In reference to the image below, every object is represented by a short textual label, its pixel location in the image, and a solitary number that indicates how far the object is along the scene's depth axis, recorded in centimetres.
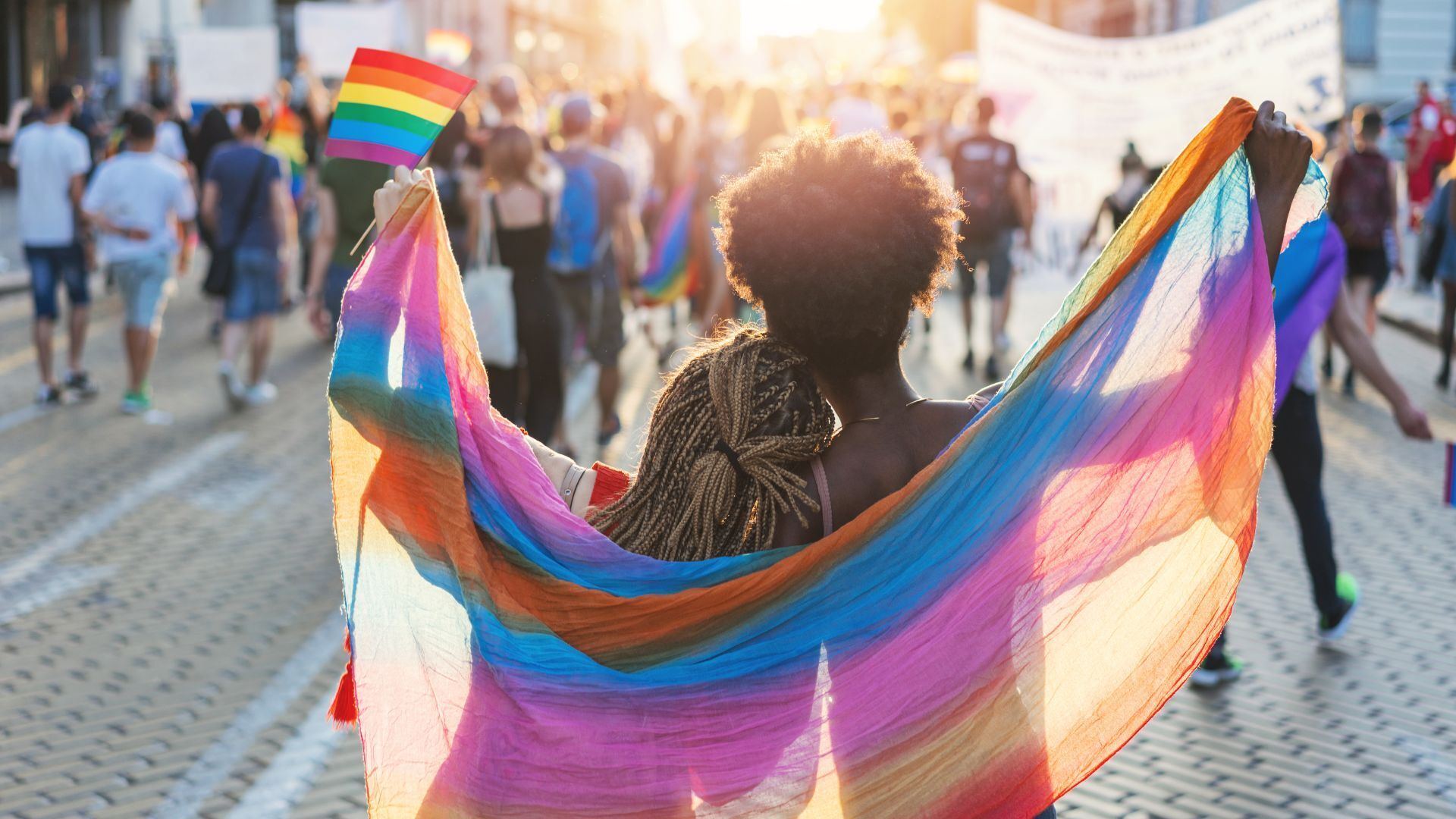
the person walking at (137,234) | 1105
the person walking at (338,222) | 1018
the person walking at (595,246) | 934
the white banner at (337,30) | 2339
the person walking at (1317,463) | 588
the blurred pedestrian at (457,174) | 868
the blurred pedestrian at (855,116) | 1416
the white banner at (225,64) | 1995
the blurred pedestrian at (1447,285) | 1234
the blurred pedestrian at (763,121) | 1217
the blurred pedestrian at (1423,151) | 2288
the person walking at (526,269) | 784
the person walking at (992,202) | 1250
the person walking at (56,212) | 1155
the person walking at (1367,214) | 1207
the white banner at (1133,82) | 980
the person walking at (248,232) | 1138
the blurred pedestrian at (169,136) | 1822
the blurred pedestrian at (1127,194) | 1162
